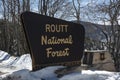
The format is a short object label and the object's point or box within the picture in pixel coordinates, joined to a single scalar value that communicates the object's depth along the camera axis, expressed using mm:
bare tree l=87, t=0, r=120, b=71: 18984
